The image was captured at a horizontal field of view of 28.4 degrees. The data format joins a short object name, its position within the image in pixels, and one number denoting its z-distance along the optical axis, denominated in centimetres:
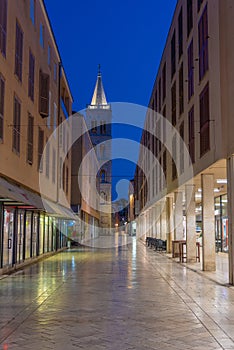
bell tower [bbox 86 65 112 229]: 9644
